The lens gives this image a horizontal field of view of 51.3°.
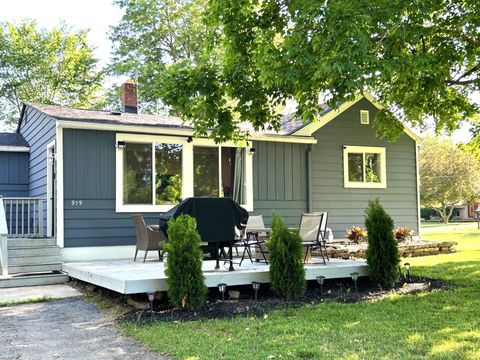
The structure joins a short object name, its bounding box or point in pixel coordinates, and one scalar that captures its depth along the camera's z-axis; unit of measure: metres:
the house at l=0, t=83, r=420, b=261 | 9.39
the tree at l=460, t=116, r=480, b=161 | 10.79
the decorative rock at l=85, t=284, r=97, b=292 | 7.72
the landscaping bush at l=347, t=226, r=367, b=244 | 11.43
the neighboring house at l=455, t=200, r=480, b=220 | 45.47
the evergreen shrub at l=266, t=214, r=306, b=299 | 6.47
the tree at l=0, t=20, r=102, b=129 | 23.80
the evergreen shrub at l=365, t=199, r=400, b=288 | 7.35
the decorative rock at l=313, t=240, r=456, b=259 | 10.09
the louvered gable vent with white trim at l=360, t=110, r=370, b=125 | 13.10
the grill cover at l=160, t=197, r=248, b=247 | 6.64
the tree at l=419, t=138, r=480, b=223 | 35.00
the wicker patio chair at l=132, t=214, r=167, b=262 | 8.52
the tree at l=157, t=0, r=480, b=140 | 5.95
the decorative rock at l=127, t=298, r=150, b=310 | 6.13
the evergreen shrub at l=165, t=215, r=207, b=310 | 5.72
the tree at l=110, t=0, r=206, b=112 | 23.84
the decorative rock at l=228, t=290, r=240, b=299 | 6.70
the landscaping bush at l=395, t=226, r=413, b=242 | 12.09
